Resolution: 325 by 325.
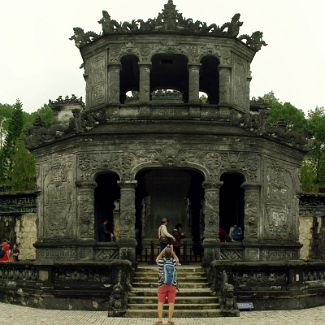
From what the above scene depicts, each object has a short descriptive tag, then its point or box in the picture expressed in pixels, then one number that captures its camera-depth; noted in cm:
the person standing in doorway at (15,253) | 2820
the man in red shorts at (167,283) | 1449
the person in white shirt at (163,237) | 1780
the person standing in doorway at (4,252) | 2504
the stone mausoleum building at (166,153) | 2142
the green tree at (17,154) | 4916
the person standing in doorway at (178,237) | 2272
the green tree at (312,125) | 5219
